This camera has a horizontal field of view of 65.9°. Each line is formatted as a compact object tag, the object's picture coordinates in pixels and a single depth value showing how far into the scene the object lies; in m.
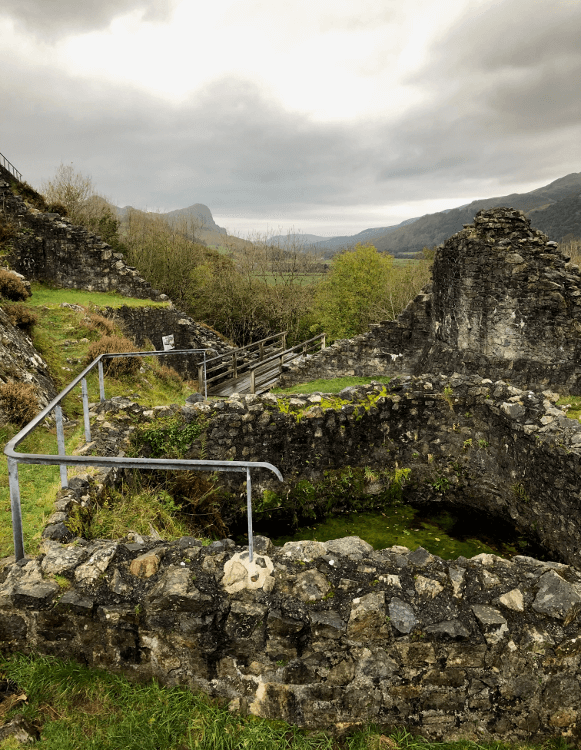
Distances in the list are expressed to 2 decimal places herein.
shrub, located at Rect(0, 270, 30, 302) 13.58
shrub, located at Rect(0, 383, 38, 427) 6.74
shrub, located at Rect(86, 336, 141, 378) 10.85
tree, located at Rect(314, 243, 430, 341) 28.09
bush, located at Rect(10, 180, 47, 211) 20.73
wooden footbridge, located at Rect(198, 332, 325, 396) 16.69
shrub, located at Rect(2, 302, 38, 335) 10.27
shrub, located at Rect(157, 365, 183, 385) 12.59
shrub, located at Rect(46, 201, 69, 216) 21.21
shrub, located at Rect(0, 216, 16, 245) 18.45
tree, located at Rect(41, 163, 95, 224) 27.63
